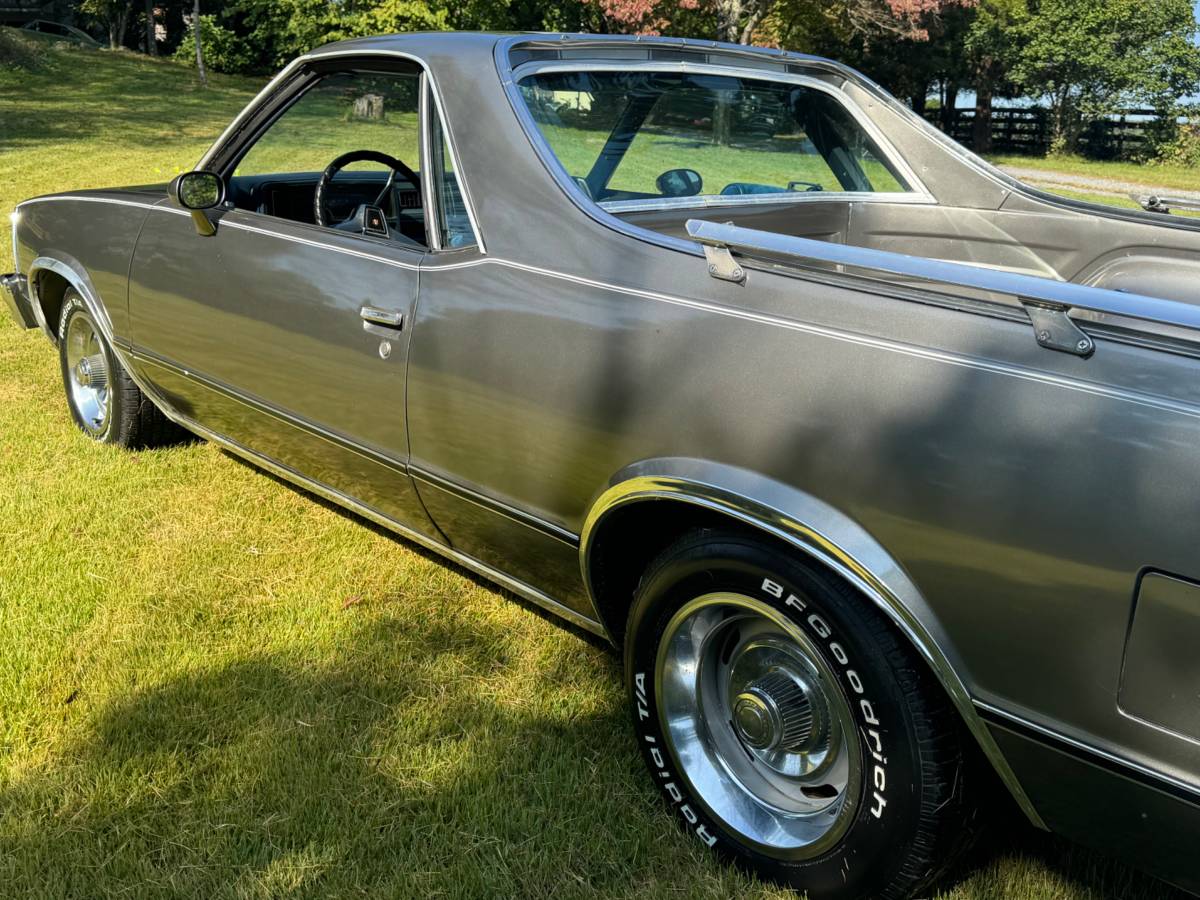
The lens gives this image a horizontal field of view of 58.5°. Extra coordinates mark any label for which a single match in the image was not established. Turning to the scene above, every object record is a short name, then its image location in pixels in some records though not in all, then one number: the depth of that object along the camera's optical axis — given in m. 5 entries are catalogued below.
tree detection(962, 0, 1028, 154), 31.58
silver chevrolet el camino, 1.62
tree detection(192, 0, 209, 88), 28.94
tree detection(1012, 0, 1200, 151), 28.20
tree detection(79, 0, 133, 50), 36.88
